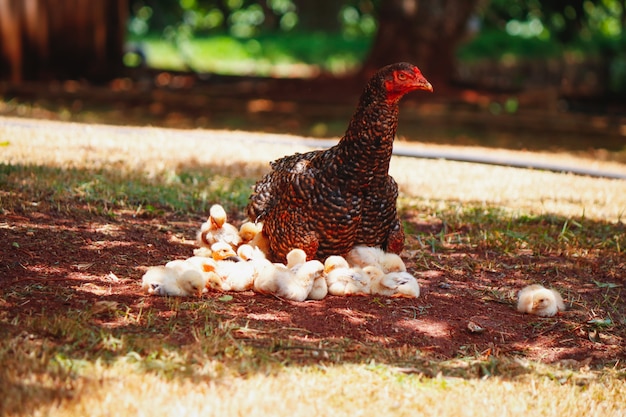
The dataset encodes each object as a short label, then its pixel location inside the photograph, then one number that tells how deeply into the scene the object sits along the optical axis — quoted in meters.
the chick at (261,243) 5.15
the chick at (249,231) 5.21
